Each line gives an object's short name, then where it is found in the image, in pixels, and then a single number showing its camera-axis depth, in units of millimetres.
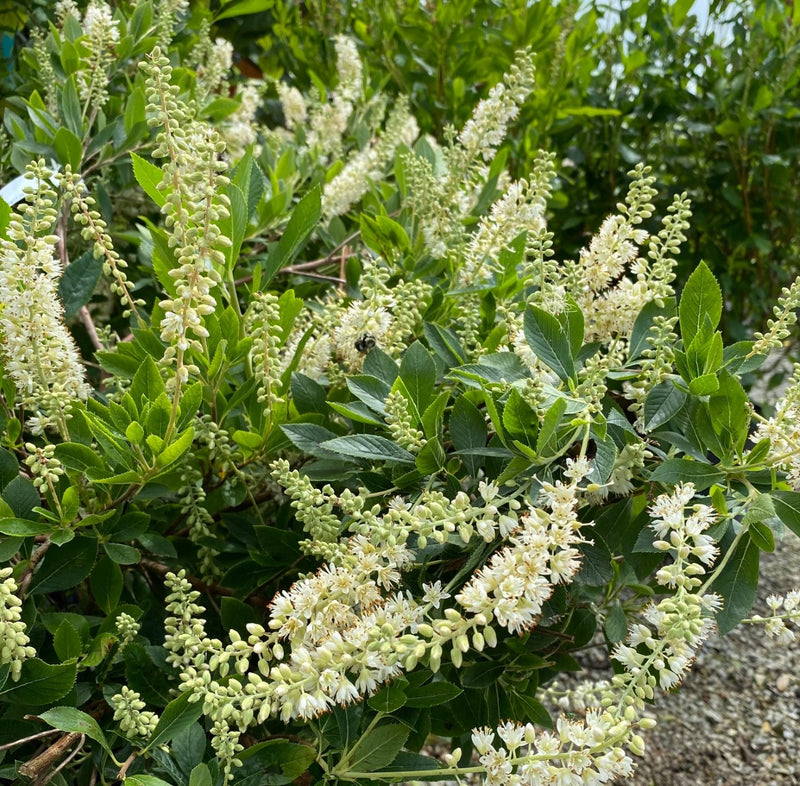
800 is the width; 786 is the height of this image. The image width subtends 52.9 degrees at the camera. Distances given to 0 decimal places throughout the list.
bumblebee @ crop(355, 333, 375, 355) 1084
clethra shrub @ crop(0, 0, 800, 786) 760
